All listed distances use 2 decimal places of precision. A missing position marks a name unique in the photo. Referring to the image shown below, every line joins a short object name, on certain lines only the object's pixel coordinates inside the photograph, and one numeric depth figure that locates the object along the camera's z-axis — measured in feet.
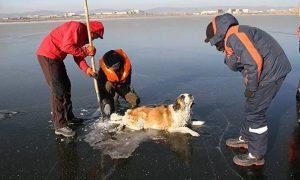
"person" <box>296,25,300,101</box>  17.90
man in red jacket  13.99
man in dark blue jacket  10.04
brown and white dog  14.37
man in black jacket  16.02
